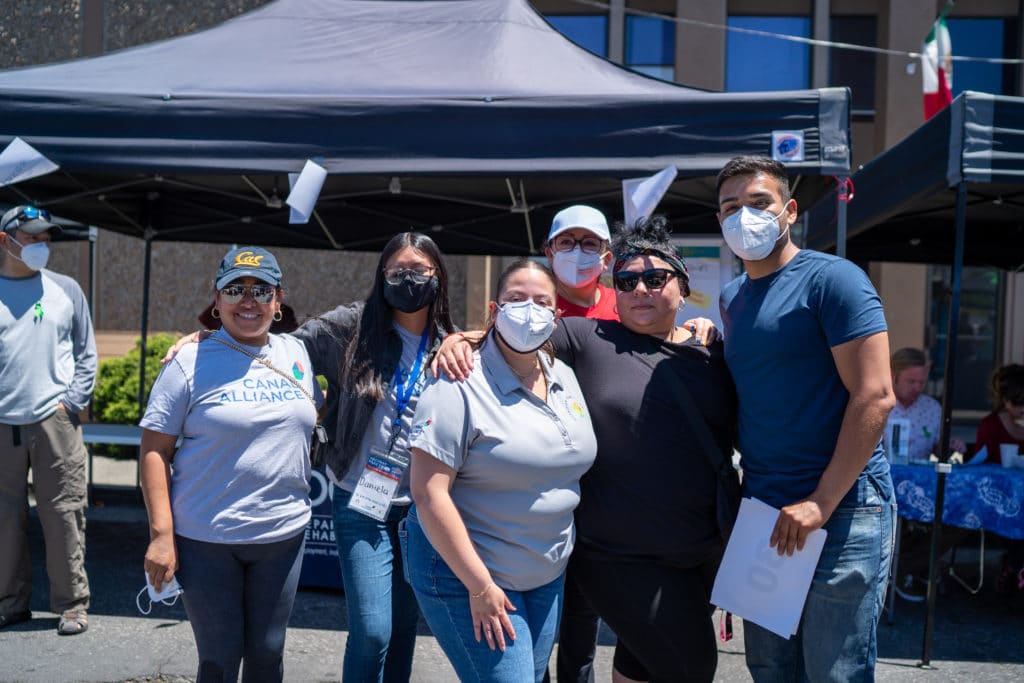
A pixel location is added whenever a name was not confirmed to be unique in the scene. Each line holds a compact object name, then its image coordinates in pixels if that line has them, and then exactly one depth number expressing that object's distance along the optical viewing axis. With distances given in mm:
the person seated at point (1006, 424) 5449
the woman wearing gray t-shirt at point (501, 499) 2203
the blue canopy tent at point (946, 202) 4070
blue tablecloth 4805
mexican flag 9352
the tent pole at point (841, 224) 4402
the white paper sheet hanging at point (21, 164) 4512
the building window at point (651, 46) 13359
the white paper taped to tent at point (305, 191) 4371
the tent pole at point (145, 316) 7312
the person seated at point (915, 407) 5660
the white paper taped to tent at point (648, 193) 4352
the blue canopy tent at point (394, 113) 4457
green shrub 9914
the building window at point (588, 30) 13273
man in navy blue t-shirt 2275
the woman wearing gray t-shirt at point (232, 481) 2670
